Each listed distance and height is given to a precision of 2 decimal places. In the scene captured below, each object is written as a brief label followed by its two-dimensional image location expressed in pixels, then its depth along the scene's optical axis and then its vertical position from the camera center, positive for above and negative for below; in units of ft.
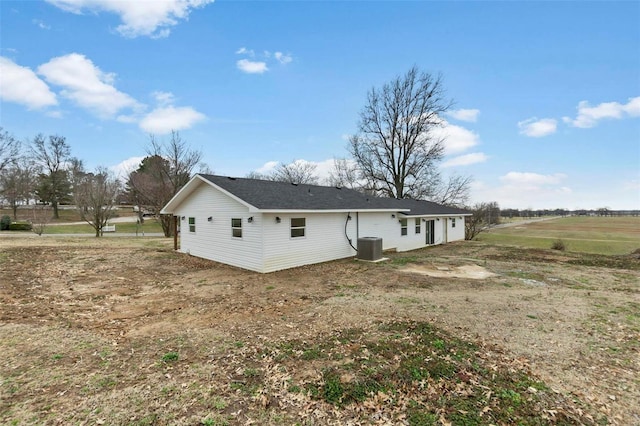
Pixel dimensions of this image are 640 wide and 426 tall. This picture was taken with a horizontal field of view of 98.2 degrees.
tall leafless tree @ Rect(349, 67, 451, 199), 85.25 +25.19
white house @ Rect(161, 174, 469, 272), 33.58 -0.90
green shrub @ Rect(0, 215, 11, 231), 79.82 -1.20
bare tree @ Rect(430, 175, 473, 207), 89.35 +7.13
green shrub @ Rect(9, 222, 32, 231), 81.05 -2.22
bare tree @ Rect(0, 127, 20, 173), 76.29 +19.89
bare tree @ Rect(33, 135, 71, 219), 115.44 +22.50
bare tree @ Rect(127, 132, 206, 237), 78.07 +14.45
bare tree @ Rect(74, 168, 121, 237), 66.75 +4.02
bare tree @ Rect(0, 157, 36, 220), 90.09 +13.41
